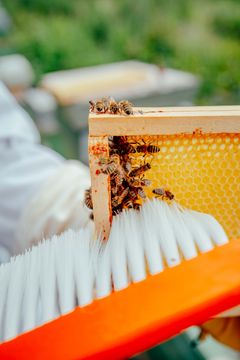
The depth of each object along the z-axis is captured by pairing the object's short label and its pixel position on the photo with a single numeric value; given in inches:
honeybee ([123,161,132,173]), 18.9
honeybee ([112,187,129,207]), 19.1
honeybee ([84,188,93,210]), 20.2
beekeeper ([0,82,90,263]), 28.1
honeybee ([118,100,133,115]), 17.2
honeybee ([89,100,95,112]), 17.8
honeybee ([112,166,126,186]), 17.9
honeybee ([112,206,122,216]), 19.4
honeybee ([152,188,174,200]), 18.9
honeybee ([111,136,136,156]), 18.1
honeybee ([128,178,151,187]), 19.0
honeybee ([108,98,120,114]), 17.6
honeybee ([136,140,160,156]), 18.2
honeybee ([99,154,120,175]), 17.1
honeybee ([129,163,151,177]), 18.9
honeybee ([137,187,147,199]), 19.1
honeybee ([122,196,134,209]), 19.4
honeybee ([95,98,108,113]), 17.6
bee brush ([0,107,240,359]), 14.8
